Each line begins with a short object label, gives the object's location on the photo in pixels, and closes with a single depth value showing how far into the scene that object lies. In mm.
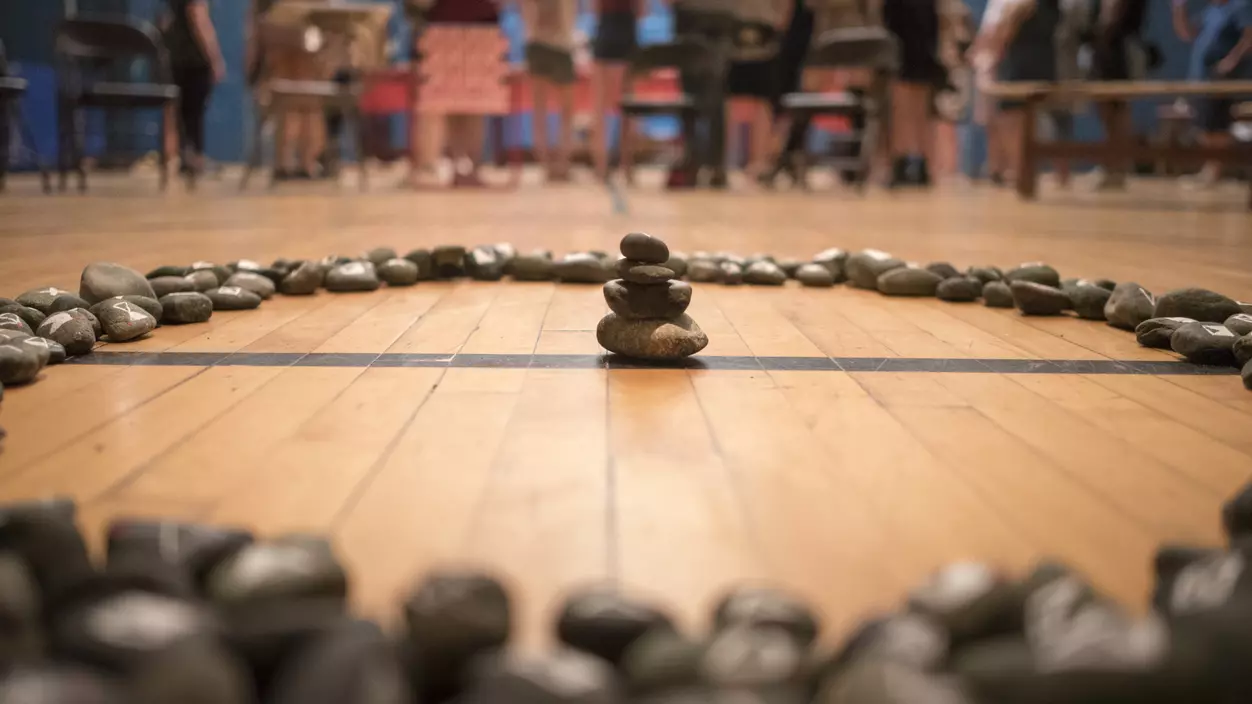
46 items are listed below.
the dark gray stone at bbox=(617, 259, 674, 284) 1769
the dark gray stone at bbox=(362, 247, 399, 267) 2762
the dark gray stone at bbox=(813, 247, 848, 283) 2838
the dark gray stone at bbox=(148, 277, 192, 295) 2295
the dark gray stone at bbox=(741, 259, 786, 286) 2783
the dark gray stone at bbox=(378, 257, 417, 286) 2656
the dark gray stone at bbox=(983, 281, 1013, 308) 2428
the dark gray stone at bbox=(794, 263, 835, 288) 2754
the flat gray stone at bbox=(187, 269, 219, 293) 2348
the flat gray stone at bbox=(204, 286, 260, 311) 2281
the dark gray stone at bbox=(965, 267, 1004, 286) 2609
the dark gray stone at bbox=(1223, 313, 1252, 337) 1857
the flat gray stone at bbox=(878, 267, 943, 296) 2596
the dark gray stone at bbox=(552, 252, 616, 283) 2748
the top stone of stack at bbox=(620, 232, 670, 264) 1775
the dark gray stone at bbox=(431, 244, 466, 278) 2781
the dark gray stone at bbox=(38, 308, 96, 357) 1751
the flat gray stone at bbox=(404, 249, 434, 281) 2766
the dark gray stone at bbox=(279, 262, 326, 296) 2482
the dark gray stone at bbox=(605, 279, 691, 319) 1801
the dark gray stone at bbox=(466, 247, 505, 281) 2797
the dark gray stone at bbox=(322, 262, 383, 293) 2555
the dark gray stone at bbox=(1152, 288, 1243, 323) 2020
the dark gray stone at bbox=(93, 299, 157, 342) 1900
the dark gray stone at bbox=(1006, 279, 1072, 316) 2307
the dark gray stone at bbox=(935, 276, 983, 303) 2504
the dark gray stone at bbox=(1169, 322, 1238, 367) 1780
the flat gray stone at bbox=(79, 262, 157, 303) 2105
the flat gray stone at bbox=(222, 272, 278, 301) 2414
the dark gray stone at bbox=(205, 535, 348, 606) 808
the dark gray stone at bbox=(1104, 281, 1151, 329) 2121
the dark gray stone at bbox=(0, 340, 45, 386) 1546
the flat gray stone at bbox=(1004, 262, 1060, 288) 2490
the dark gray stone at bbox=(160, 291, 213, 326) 2105
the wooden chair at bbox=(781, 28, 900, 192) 6934
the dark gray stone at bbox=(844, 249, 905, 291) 2703
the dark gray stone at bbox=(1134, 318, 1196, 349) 1941
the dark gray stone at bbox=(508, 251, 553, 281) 2799
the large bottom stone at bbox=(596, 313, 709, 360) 1769
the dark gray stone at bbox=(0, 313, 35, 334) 1774
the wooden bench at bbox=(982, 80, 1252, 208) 5980
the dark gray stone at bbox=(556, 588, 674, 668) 771
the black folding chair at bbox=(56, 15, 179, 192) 6742
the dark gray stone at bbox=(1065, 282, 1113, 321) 2264
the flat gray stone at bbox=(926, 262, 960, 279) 2658
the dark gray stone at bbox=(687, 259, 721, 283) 2809
